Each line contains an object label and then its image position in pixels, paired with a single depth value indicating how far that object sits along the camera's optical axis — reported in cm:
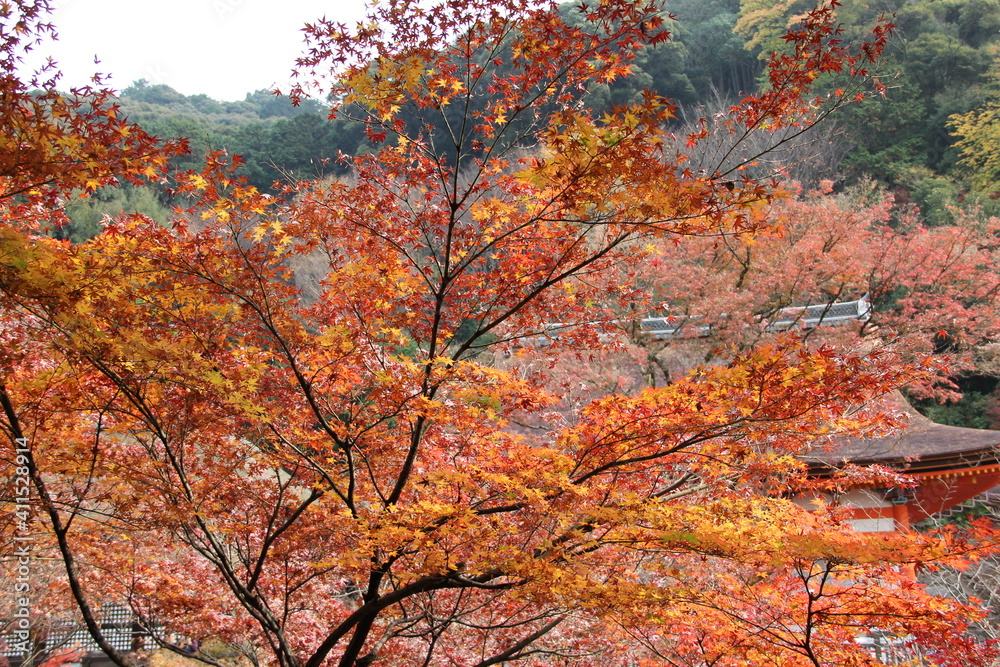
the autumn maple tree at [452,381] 294
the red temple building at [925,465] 1018
